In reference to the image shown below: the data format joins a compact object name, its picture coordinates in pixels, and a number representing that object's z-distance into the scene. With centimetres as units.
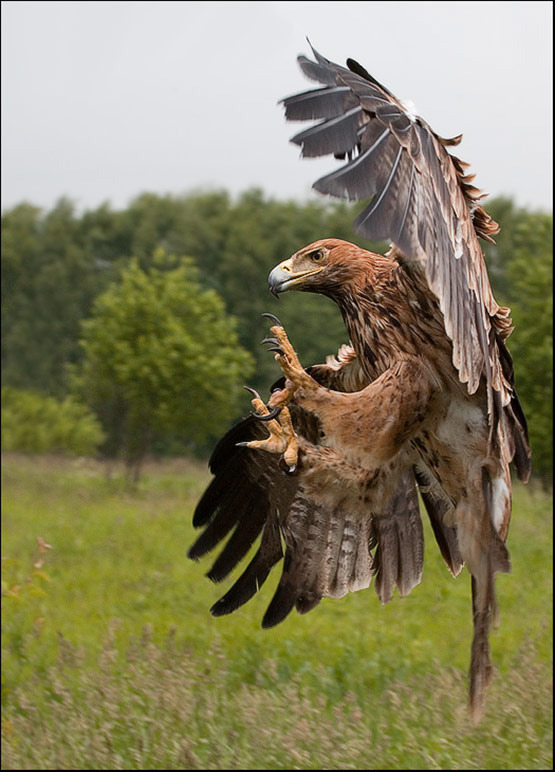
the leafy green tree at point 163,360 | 1817
